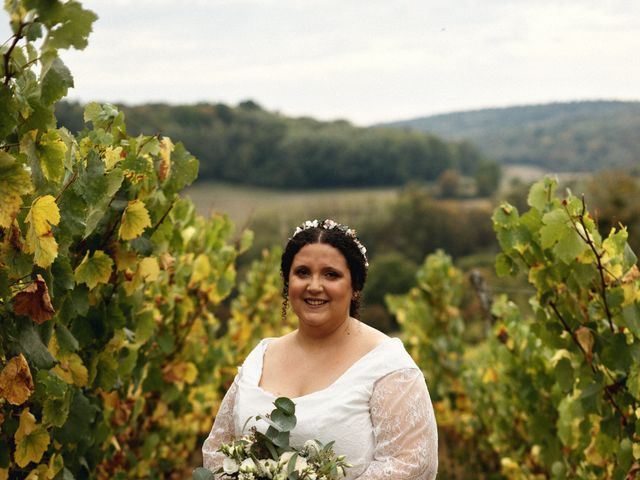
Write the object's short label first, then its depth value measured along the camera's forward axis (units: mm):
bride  2746
